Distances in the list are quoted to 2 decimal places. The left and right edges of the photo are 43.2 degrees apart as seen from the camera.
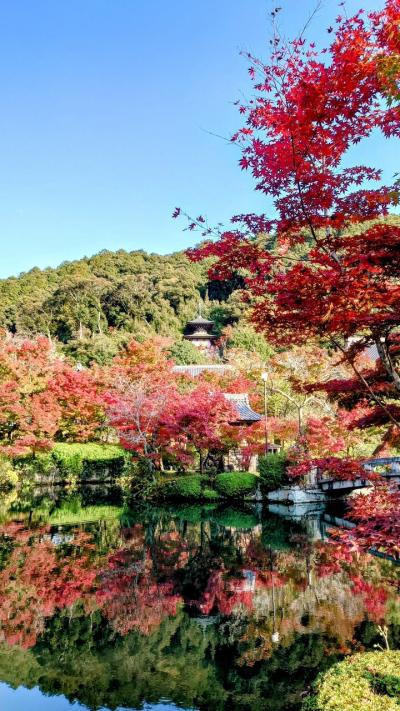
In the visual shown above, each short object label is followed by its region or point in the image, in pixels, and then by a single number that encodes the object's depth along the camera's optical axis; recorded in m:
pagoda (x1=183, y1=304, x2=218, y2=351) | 44.41
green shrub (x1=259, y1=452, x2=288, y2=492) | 17.42
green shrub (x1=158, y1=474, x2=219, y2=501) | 18.08
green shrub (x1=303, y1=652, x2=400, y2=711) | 3.43
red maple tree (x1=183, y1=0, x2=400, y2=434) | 3.88
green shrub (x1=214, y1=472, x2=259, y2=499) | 17.88
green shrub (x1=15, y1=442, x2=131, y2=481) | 22.83
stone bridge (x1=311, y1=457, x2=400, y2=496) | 13.26
